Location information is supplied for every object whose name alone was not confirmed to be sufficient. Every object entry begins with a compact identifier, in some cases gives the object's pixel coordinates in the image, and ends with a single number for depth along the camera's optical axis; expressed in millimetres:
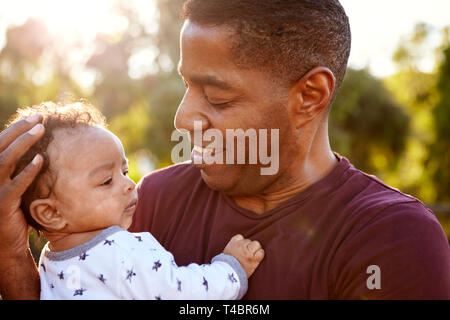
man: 733
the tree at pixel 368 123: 9182
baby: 758
